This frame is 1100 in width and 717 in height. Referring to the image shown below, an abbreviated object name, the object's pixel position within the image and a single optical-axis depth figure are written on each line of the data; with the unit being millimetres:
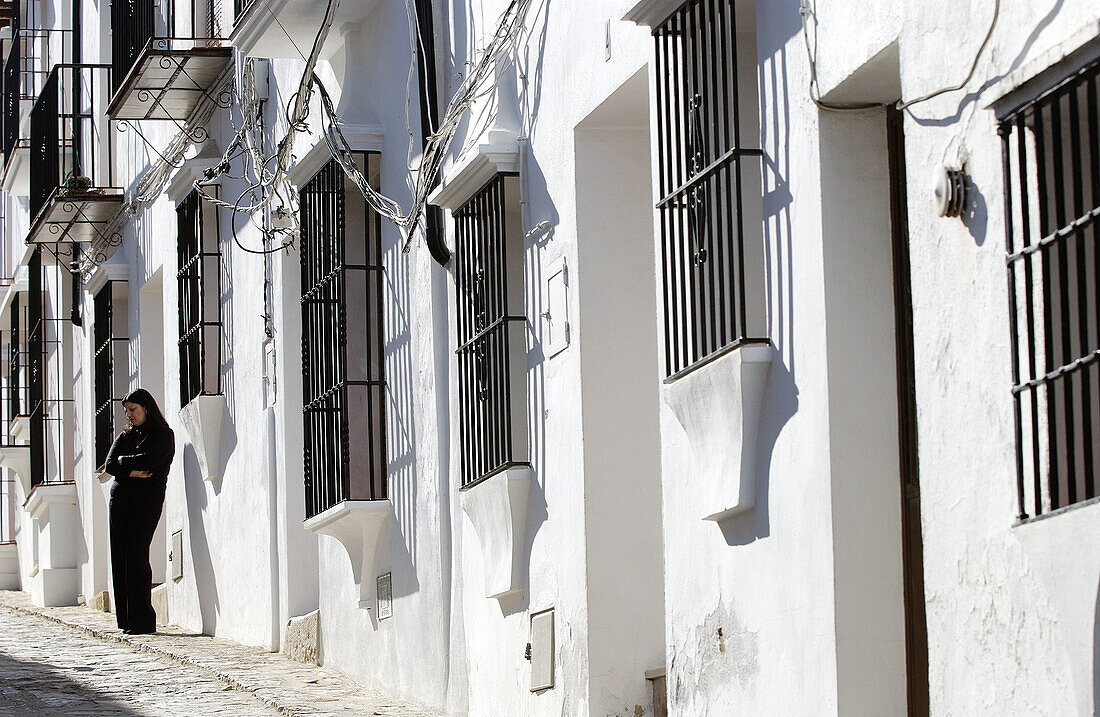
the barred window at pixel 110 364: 17250
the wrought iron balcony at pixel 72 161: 17172
